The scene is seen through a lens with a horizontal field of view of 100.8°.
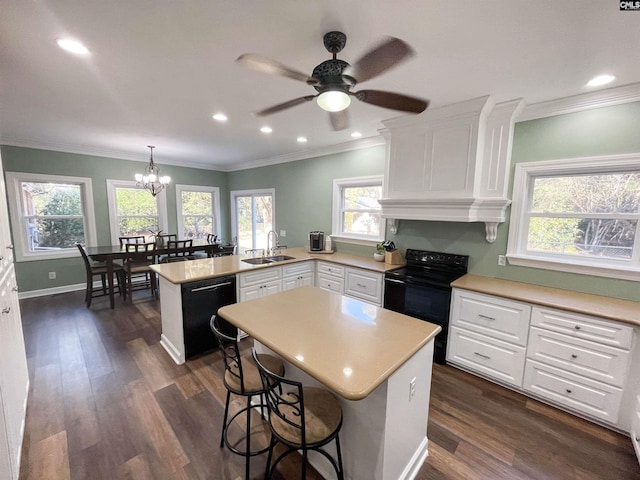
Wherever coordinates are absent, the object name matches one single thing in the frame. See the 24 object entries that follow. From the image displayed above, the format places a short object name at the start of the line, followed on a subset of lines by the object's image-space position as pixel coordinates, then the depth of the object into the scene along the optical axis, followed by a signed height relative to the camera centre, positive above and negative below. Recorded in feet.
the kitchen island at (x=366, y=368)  3.88 -2.20
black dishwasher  8.59 -3.16
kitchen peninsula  8.64 -2.65
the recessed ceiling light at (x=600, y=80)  6.33 +3.35
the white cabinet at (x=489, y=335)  7.32 -3.49
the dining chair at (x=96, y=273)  12.87 -3.11
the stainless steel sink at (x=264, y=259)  11.49 -2.07
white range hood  8.15 +1.83
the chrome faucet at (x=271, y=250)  12.88 -1.82
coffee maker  13.92 -1.42
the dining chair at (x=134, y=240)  15.15 -1.77
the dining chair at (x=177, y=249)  14.48 -2.05
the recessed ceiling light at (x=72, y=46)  5.19 +3.33
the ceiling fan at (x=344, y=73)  4.07 +2.42
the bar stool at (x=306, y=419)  3.86 -3.25
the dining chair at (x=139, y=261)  13.28 -2.64
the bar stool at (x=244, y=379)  4.90 -3.23
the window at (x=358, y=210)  12.80 +0.23
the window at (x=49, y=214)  13.62 -0.18
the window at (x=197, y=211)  19.20 +0.14
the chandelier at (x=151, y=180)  14.60 +1.83
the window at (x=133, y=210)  16.33 +0.09
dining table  12.71 -2.10
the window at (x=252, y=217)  18.65 -0.24
